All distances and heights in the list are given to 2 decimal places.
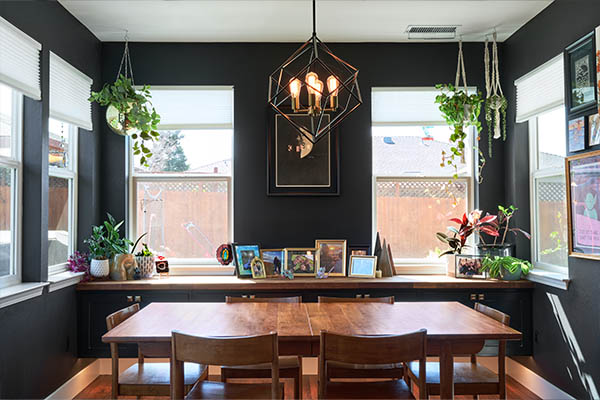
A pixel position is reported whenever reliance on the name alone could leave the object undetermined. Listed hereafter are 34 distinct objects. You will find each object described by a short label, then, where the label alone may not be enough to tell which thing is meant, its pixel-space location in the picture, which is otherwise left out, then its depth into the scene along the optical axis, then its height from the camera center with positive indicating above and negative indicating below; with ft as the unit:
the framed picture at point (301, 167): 14.10 +1.30
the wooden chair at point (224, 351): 6.32 -1.98
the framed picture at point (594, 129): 9.92 +1.74
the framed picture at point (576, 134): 10.41 +1.73
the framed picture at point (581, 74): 10.05 +3.09
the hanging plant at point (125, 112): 12.12 +2.62
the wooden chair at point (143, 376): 7.80 -3.01
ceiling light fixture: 14.06 +4.22
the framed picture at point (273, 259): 13.50 -1.49
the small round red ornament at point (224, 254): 13.82 -1.35
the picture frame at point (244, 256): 13.38 -1.40
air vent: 13.24 +5.26
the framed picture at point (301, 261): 13.46 -1.54
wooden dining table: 7.04 -1.96
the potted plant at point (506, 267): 12.54 -1.64
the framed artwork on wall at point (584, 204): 9.89 +0.10
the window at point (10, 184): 10.08 +0.60
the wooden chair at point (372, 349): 6.41 -1.98
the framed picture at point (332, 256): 13.62 -1.41
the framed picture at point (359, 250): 13.76 -1.24
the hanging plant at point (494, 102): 13.34 +3.12
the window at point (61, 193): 12.08 +0.48
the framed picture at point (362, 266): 13.28 -1.69
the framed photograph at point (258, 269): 13.21 -1.73
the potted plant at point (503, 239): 13.15 -0.91
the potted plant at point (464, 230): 13.24 -0.64
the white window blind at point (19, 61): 9.29 +3.23
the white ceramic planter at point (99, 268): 12.67 -1.62
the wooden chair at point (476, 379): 7.89 -3.01
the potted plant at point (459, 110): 13.15 +2.84
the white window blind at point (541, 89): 11.51 +3.20
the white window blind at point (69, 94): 11.48 +3.11
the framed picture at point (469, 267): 13.17 -1.69
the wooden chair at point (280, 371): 8.80 -3.17
